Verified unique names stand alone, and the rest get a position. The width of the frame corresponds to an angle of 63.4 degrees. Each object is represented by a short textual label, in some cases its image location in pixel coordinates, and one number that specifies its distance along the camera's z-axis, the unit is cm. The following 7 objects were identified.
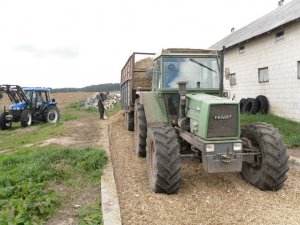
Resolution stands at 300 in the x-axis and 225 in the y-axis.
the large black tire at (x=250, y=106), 1116
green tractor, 394
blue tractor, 1265
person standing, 1277
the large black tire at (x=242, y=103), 1166
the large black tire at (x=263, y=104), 1094
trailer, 829
